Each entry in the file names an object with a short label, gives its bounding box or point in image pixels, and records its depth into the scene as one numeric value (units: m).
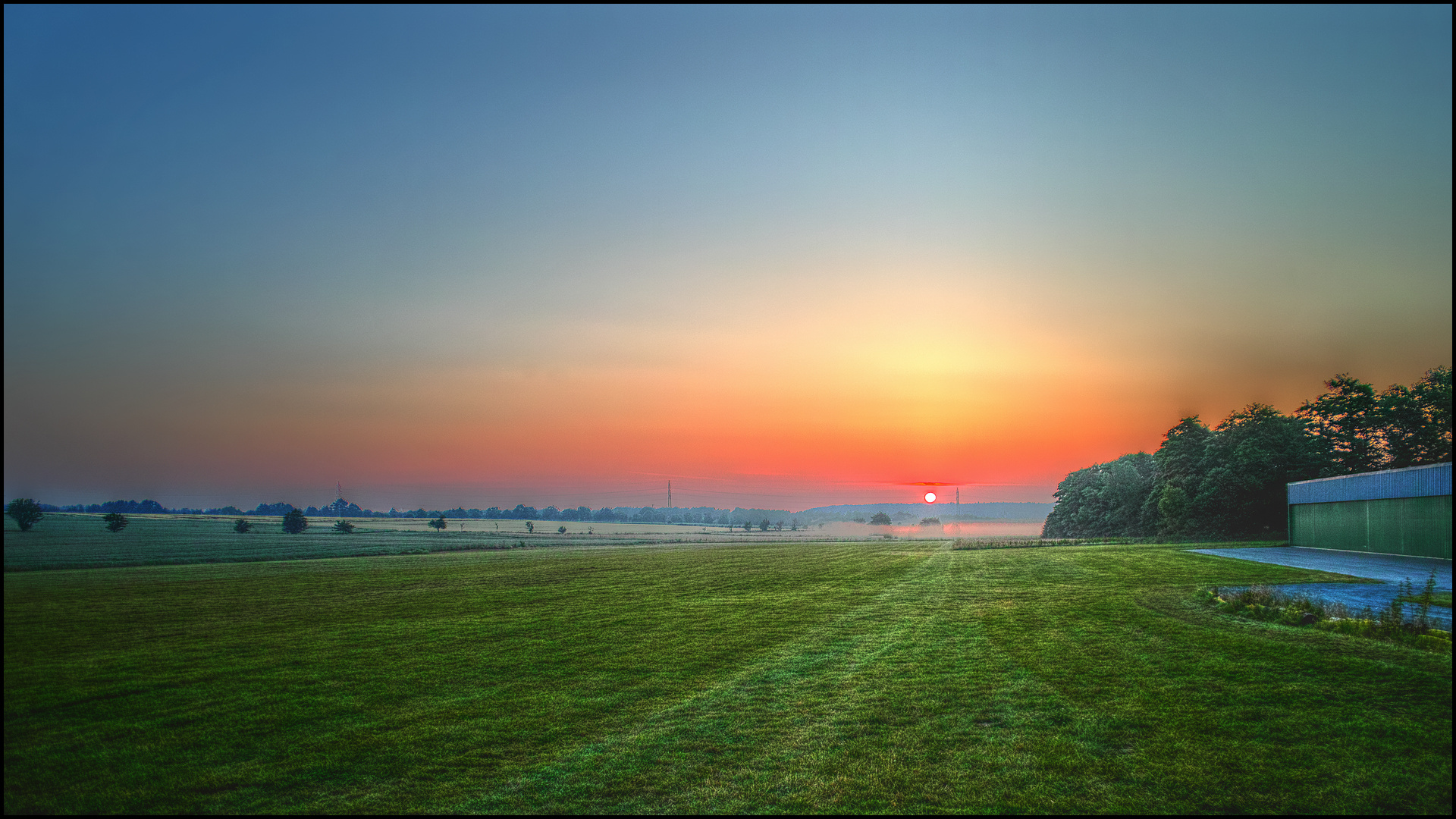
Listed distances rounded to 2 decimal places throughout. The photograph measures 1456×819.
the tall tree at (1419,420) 49.50
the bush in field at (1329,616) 11.96
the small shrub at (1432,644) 11.07
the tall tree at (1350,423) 53.78
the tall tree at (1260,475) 53.00
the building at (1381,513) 28.20
